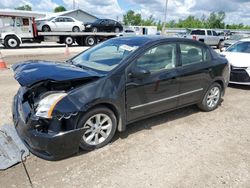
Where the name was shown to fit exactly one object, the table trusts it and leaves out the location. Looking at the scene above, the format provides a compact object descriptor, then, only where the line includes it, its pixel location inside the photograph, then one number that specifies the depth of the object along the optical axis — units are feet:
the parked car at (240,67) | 17.54
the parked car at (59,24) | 52.98
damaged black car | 7.75
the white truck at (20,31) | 43.93
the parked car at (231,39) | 46.14
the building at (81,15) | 122.70
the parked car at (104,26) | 60.53
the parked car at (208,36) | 56.29
